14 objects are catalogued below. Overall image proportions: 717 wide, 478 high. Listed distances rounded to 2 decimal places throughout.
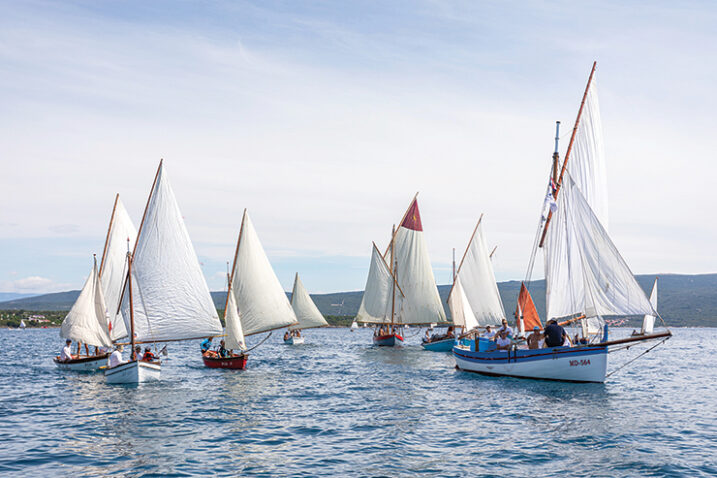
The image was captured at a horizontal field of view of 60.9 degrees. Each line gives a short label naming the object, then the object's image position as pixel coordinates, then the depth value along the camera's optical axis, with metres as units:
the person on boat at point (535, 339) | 42.31
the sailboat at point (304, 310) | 94.75
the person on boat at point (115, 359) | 41.53
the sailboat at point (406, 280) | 79.56
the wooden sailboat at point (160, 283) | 42.47
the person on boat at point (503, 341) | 45.12
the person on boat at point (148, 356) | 43.69
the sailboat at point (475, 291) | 76.44
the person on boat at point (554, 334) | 39.66
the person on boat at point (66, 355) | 52.88
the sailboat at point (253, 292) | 53.28
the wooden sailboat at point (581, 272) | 36.09
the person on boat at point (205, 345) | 55.06
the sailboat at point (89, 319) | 48.41
